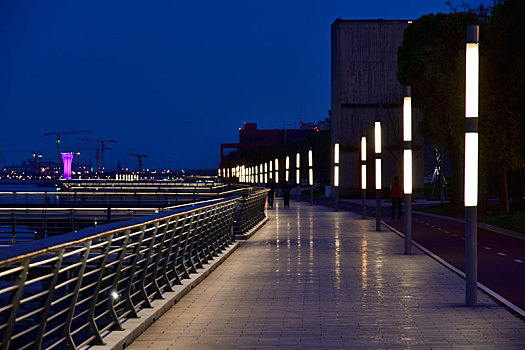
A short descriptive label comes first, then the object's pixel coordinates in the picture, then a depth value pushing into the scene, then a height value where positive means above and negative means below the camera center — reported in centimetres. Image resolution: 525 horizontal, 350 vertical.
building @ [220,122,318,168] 18769 +734
